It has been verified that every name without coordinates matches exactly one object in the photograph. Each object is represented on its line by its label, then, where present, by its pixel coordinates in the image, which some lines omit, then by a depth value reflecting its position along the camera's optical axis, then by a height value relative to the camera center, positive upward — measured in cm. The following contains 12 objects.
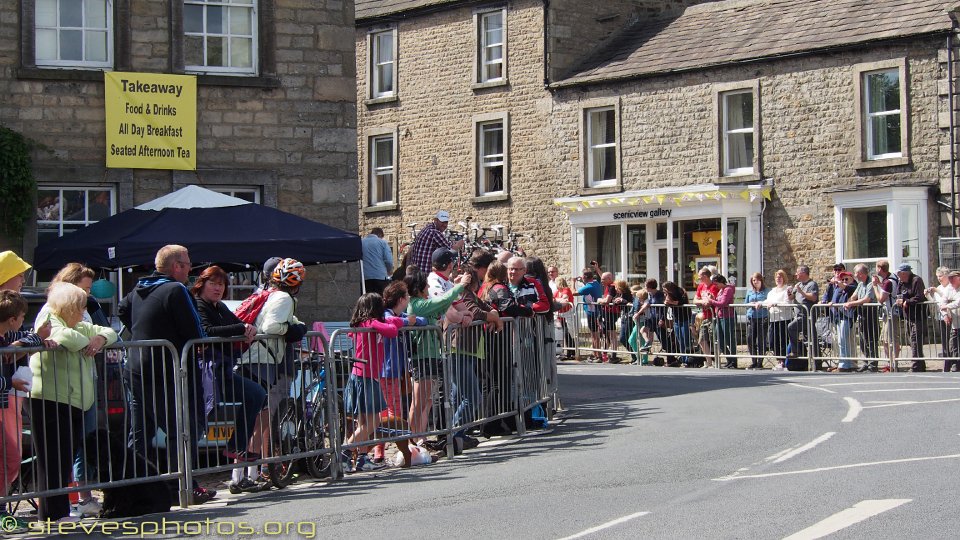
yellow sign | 1869 +209
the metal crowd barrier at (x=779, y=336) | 2205 -104
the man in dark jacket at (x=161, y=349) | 974 -50
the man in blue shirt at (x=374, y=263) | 1978 +18
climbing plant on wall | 1795 +120
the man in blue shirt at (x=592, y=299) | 2622 -47
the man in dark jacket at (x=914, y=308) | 2188 -55
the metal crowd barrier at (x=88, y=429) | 913 -100
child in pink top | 1159 -85
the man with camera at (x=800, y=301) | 2306 -46
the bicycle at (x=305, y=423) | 1090 -115
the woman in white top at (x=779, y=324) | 2344 -85
